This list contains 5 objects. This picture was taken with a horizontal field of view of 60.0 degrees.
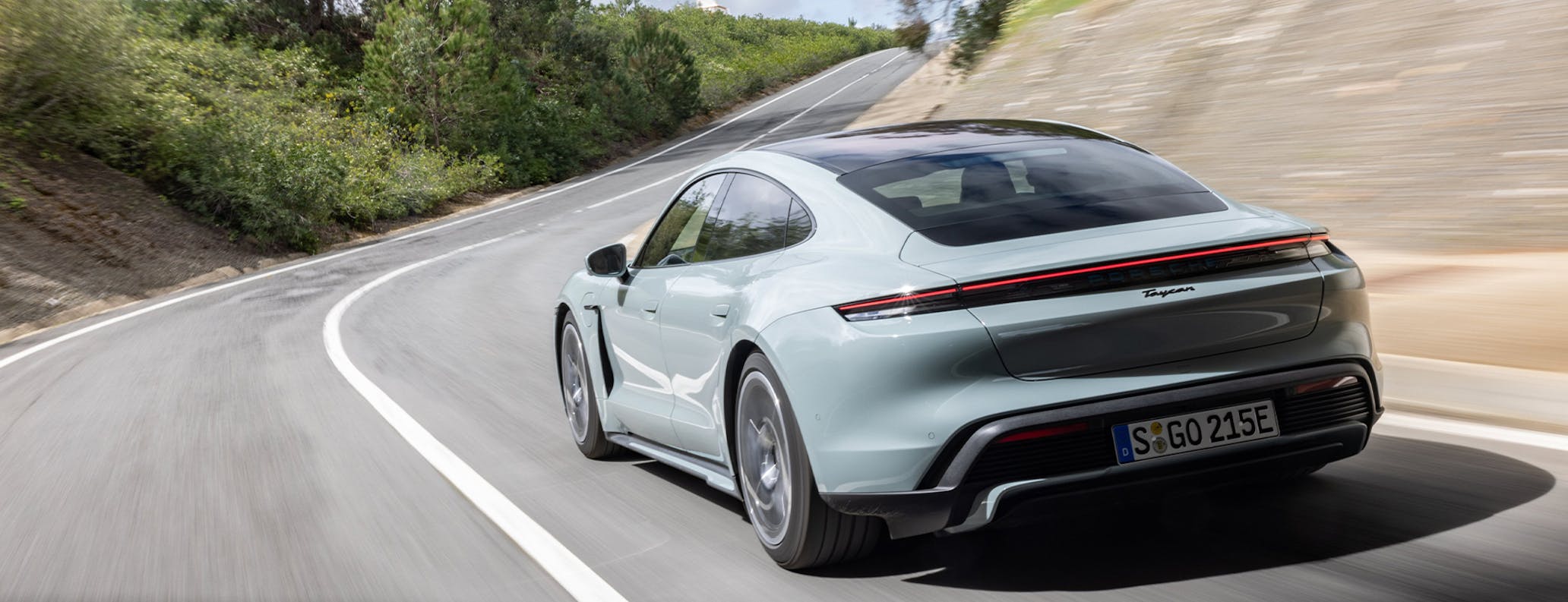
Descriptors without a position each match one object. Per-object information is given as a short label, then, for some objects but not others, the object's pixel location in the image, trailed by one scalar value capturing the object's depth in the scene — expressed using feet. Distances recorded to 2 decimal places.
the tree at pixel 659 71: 157.38
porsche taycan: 11.95
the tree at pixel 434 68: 116.88
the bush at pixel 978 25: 85.25
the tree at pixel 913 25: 82.94
